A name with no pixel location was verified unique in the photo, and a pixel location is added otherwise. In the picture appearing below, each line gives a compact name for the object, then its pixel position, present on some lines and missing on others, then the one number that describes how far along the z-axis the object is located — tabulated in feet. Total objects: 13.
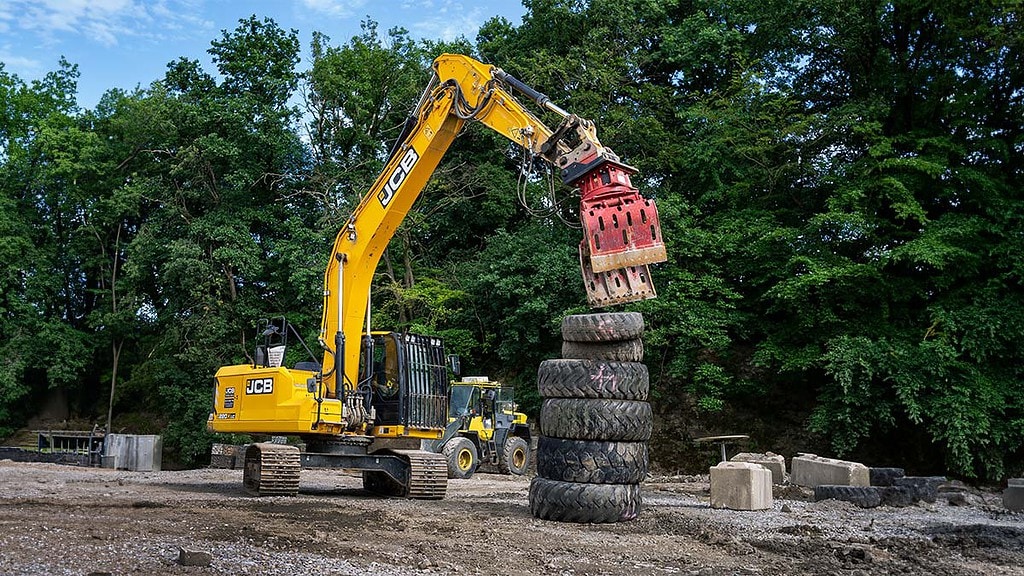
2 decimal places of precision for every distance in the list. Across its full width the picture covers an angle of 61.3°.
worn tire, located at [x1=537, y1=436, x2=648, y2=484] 29.22
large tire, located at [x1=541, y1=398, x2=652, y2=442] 29.32
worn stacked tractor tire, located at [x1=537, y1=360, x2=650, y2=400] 29.68
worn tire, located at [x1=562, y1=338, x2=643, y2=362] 30.30
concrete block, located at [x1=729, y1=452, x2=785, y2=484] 45.40
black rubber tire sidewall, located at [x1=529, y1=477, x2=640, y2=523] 28.86
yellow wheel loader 58.03
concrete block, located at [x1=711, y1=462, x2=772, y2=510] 34.22
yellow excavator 37.58
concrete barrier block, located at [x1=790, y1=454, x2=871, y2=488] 41.37
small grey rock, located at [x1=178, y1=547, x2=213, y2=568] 18.22
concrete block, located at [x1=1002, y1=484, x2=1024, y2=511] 35.65
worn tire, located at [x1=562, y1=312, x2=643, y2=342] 30.07
